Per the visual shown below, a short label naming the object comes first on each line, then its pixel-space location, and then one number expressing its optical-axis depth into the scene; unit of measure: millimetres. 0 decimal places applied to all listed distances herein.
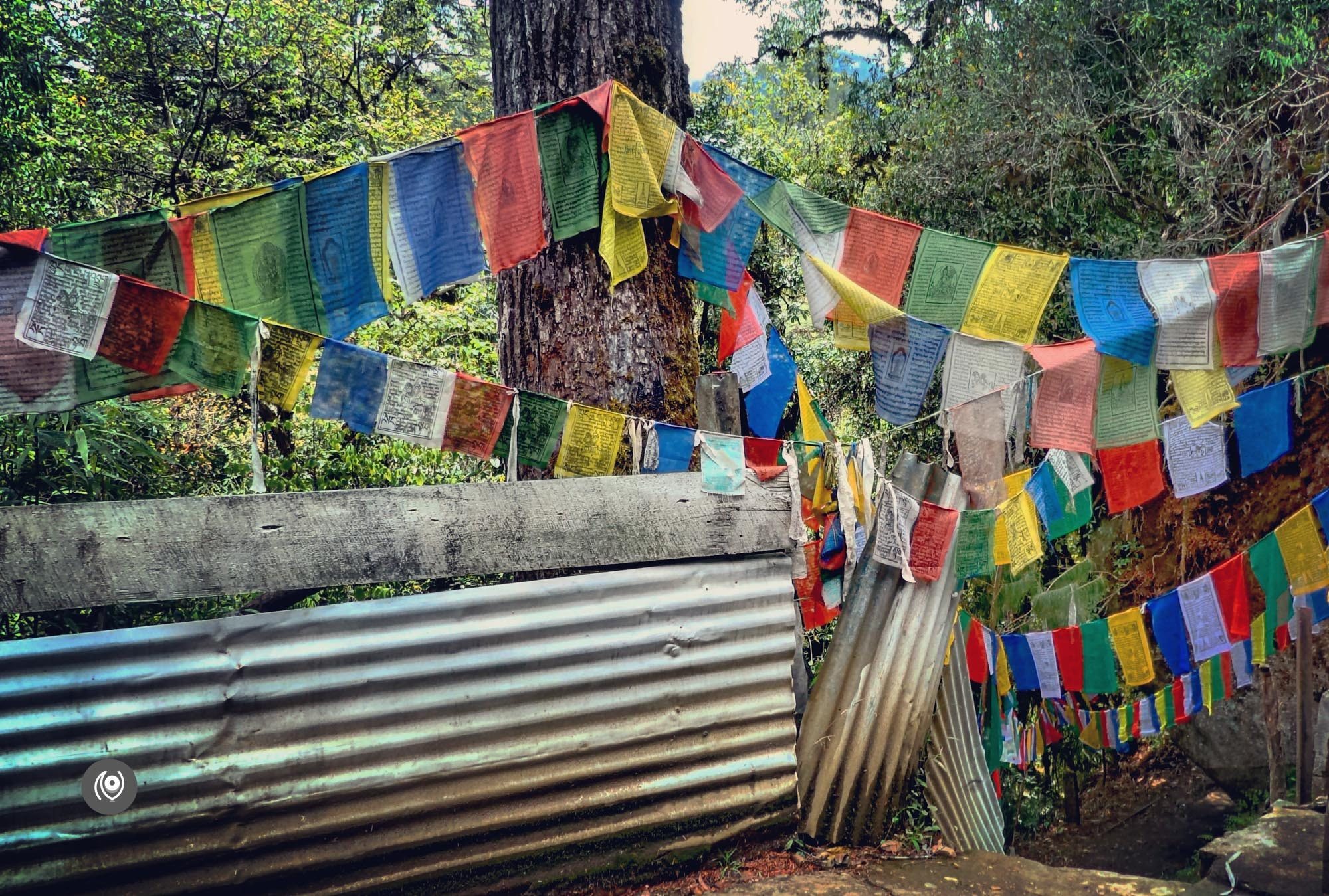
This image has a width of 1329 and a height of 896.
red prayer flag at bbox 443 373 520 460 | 3105
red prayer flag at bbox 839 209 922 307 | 3830
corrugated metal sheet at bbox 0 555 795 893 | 2242
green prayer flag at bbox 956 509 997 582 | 3729
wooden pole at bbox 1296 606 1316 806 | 5340
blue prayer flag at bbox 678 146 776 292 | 3734
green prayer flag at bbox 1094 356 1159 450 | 4051
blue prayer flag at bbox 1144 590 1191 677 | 5047
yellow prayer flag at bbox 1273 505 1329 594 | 4801
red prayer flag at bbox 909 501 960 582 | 3533
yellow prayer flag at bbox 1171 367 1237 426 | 4184
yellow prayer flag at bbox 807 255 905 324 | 3586
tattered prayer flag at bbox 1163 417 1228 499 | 4730
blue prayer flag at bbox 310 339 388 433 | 2920
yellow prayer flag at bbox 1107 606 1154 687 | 5082
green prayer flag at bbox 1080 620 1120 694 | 5164
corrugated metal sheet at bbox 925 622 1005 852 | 3586
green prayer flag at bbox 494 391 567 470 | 3303
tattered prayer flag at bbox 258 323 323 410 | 2812
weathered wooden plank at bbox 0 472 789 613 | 2244
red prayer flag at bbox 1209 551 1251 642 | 4977
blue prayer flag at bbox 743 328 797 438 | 4438
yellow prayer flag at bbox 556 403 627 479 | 3406
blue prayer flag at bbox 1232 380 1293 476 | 4734
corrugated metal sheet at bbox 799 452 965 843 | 3357
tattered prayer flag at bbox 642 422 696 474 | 3484
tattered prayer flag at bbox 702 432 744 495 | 3137
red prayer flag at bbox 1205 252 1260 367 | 4090
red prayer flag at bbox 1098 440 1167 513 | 4805
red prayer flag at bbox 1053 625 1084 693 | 5203
